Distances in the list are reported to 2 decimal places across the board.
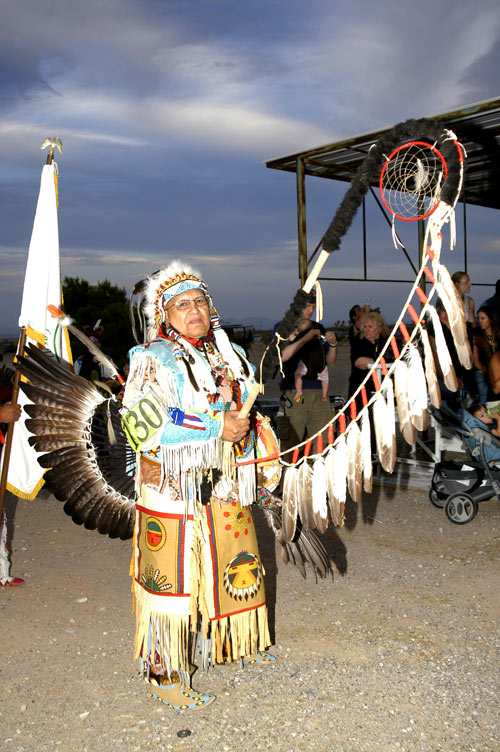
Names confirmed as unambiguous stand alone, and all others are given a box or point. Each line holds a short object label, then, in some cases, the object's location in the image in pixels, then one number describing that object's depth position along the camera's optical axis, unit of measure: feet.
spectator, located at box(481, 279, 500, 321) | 24.21
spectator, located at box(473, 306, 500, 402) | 21.11
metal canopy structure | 21.65
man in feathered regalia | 8.46
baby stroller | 17.31
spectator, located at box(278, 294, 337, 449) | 20.92
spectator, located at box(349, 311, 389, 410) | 22.20
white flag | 12.24
